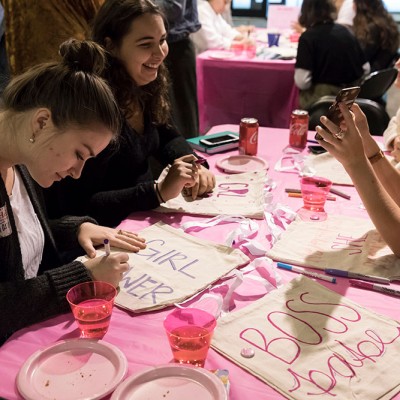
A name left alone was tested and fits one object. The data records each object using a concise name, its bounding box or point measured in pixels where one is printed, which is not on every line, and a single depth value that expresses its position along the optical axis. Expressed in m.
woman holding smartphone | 1.16
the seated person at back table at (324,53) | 3.32
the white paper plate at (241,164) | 1.77
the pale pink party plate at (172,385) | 0.76
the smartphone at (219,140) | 1.96
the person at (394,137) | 1.75
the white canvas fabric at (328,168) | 1.66
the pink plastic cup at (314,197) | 1.43
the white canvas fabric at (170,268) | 1.02
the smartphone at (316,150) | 1.92
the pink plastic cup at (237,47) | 3.81
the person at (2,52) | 2.42
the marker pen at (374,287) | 1.04
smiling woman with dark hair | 1.51
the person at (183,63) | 2.80
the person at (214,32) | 3.78
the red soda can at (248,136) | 1.85
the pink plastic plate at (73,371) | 0.76
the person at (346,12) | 4.89
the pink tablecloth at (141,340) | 0.79
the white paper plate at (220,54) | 3.51
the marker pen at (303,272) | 1.09
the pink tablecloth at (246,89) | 3.43
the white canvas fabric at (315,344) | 0.79
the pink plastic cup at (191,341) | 0.82
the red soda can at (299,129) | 1.95
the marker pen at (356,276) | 1.08
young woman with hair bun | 0.96
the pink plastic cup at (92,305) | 0.90
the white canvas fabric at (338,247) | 1.14
